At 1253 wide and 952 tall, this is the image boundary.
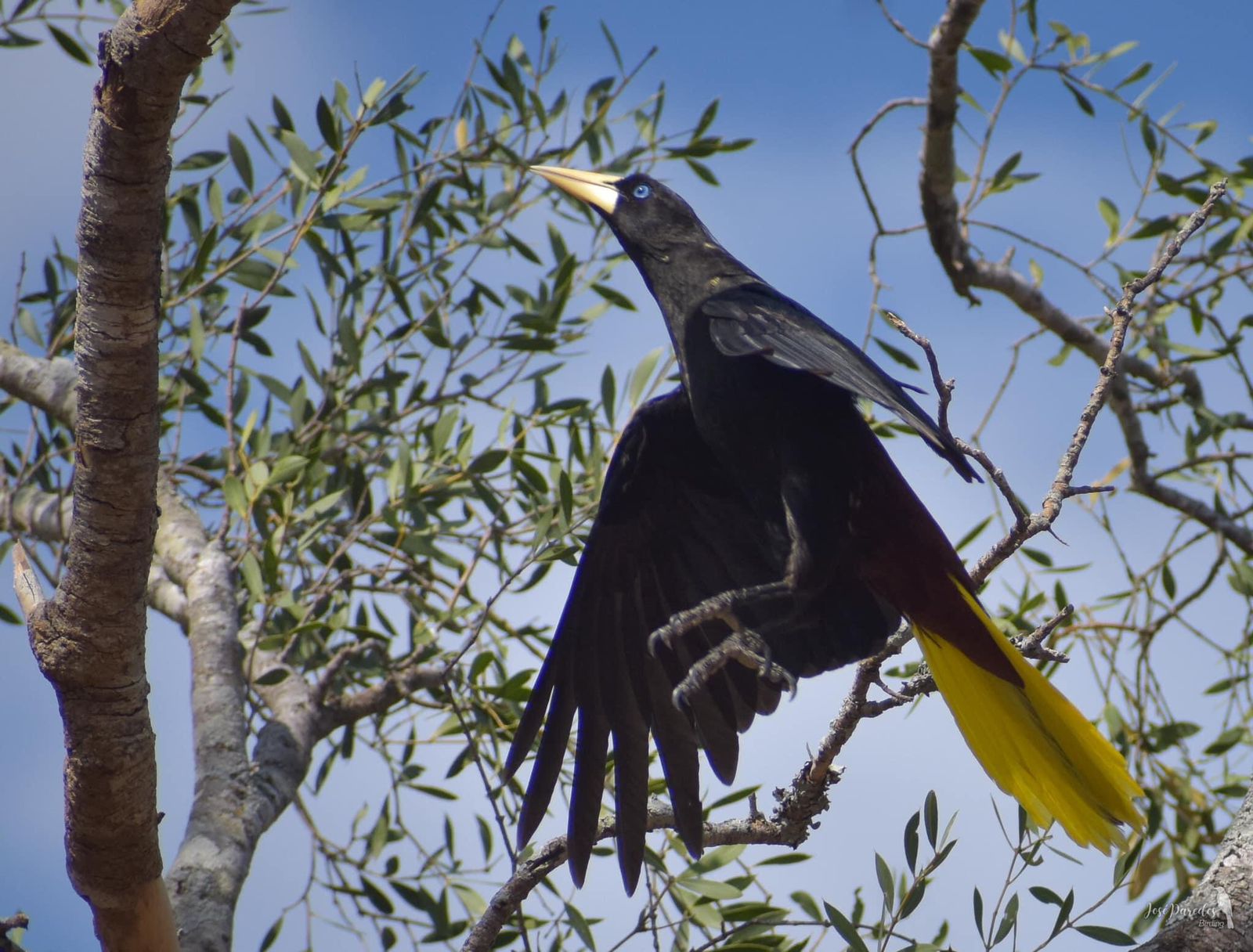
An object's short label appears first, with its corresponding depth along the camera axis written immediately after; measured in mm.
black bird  9998
